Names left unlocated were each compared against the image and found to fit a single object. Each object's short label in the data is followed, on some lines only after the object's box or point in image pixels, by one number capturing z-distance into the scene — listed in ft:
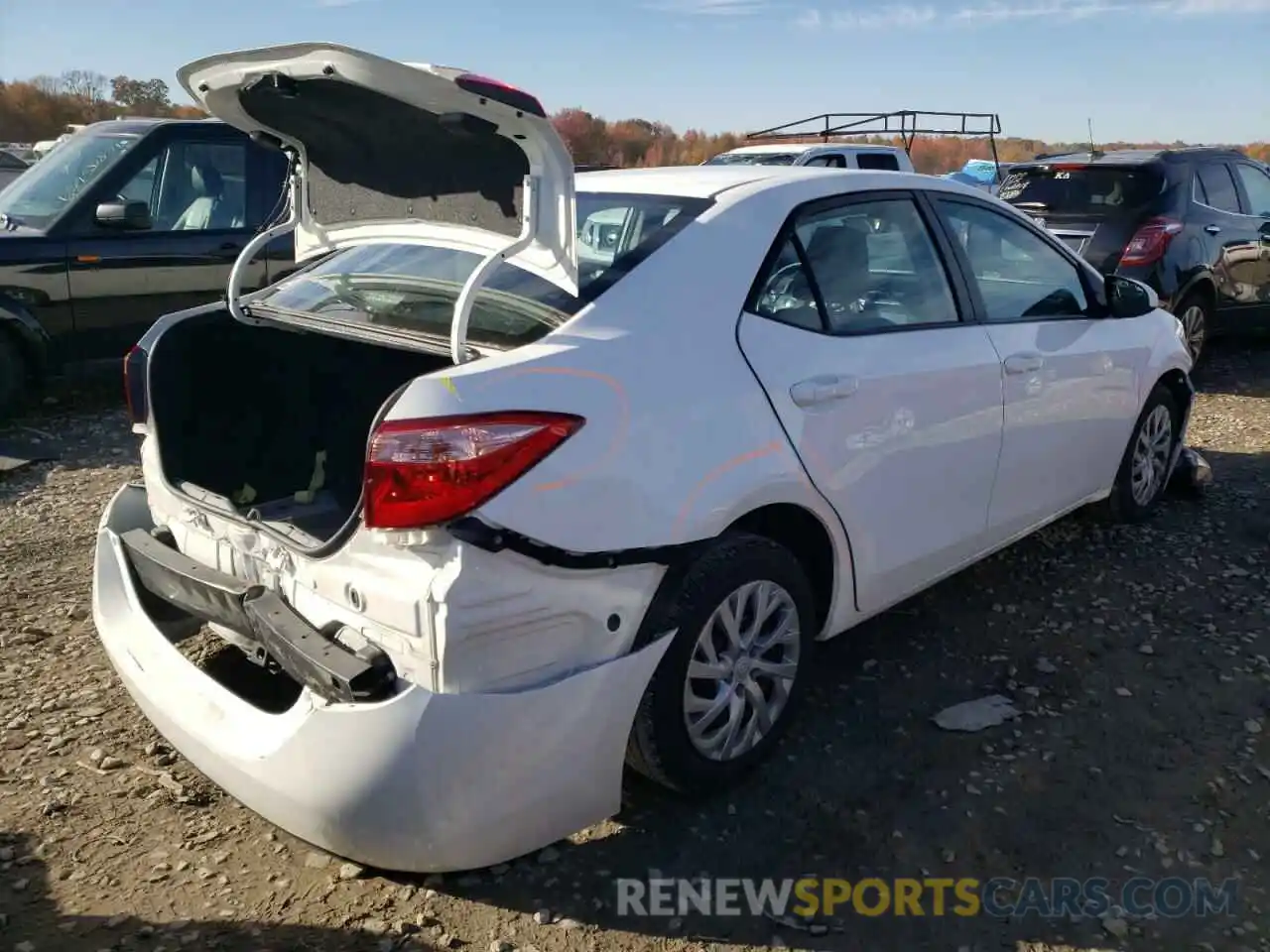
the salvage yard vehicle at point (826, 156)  42.42
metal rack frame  56.49
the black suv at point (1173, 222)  26.02
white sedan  7.64
